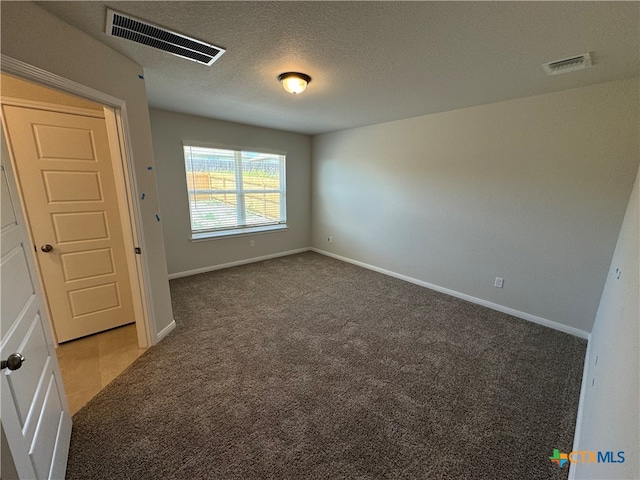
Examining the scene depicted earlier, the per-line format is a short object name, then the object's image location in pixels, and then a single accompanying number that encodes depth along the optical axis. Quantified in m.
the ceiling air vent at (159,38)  1.50
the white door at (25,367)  0.94
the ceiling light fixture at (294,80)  2.17
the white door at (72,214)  2.06
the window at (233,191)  4.06
